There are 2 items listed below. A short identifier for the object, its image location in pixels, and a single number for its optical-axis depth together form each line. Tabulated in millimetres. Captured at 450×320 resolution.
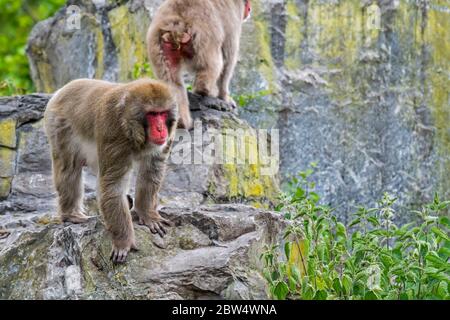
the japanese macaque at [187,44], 6605
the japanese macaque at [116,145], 4551
